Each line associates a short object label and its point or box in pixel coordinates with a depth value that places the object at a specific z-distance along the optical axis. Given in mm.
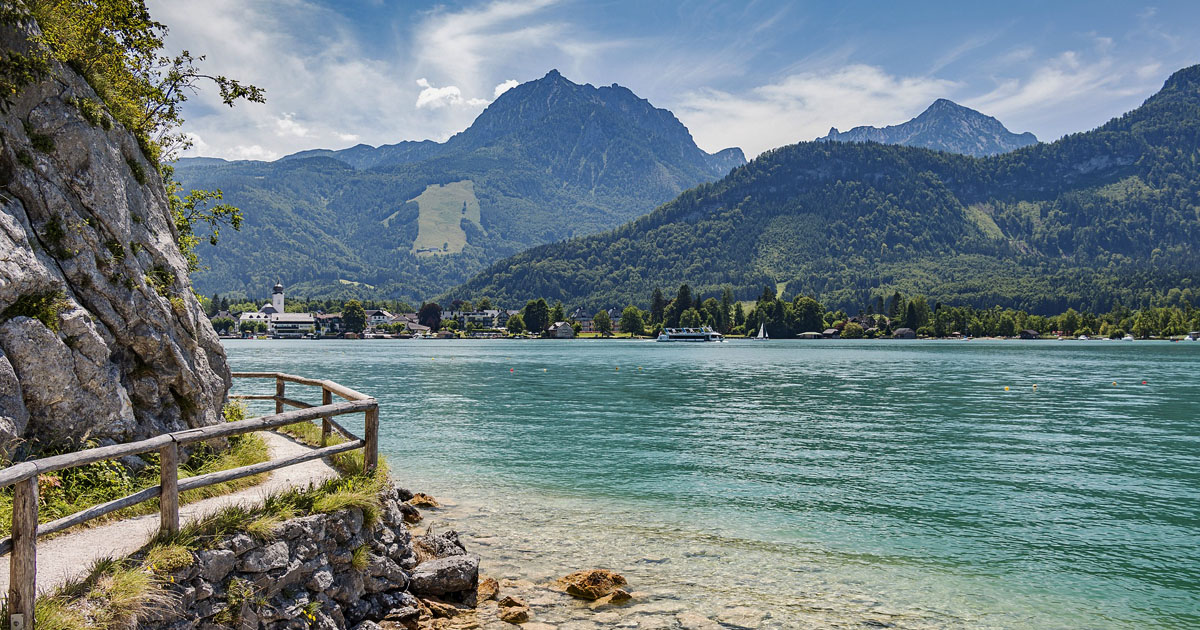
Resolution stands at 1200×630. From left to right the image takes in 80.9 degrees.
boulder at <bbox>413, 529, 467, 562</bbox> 14525
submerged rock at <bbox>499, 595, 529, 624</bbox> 12680
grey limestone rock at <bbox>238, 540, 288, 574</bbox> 9703
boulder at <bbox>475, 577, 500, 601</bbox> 13688
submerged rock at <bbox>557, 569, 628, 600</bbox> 13852
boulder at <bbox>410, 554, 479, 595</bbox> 12939
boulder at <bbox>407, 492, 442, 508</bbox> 20688
